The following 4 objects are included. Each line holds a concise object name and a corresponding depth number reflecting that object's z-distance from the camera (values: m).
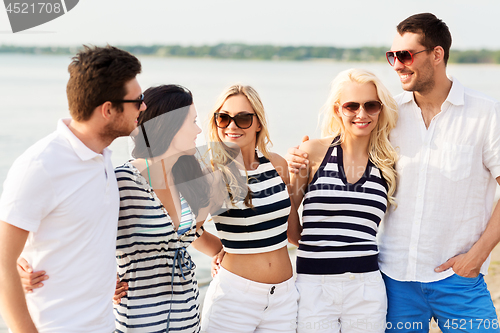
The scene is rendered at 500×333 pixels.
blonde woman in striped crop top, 2.95
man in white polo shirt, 1.85
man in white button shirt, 3.20
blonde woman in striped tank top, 3.10
